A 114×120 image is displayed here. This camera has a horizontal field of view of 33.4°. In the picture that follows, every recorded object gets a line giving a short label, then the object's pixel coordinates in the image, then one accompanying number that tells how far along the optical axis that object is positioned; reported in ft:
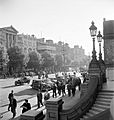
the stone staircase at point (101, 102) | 30.31
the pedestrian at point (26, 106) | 33.10
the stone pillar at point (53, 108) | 29.12
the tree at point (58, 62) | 300.20
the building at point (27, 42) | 295.69
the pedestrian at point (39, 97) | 44.64
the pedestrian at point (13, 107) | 37.28
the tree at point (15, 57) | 186.19
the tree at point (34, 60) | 214.90
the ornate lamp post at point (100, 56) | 53.88
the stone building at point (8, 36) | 248.11
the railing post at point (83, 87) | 43.91
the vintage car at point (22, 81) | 99.71
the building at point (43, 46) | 364.79
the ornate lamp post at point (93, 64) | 41.97
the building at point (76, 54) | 629.92
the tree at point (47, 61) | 253.85
